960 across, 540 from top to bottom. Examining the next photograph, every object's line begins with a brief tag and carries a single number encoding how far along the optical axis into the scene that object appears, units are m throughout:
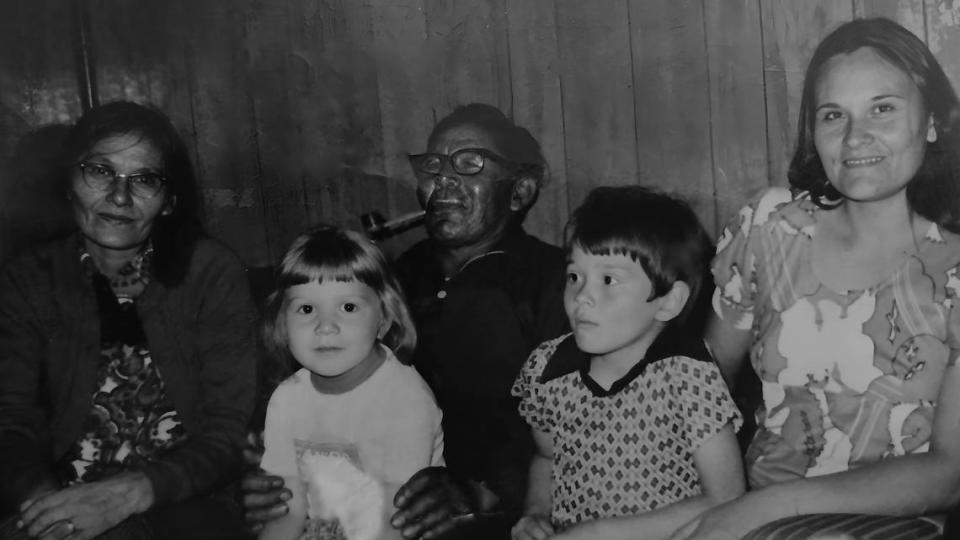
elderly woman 1.59
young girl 1.47
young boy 1.25
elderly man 1.49
